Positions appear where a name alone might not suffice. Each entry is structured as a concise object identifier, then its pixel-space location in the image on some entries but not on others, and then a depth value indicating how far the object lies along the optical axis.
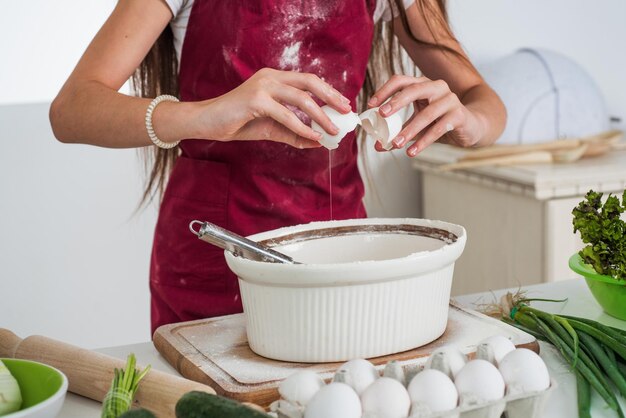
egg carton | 1.06
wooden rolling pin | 1.15
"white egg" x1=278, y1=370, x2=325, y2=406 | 1.10
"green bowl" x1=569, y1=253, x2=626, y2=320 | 1.42
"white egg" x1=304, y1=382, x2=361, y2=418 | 1.05
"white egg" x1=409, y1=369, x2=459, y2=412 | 1.06
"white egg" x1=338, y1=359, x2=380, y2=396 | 1.11
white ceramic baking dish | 1.23
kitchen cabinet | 2.51
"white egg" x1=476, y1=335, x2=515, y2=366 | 1.15
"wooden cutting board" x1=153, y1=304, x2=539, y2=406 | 1.22
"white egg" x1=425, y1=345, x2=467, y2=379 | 1.12
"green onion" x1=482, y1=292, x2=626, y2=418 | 1.21
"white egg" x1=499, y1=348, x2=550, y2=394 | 1.10
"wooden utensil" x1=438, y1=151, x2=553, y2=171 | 2.65
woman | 1.47
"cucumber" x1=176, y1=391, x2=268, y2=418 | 1.03
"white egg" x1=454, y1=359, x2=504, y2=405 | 1.08
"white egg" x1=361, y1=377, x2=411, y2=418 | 1.06
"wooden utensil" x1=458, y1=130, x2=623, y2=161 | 2.71
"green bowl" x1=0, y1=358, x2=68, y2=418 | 1.10
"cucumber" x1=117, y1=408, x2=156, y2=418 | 1.03
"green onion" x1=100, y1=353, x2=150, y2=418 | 1.10
